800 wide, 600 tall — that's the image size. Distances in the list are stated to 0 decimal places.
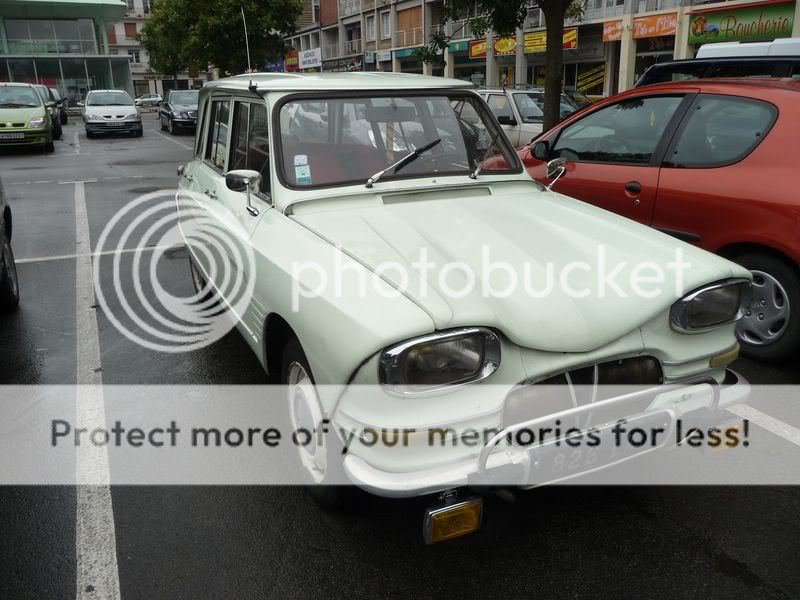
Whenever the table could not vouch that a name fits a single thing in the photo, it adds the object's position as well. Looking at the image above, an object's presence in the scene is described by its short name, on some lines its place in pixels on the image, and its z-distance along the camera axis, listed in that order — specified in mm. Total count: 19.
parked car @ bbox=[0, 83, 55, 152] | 17516
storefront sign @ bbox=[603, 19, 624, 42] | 26797
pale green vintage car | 2260
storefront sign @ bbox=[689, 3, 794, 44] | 21094
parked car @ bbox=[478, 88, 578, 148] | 12953
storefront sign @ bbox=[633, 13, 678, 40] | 24609
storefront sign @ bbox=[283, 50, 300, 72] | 49897
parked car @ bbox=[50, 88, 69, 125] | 28375
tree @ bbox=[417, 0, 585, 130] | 9969
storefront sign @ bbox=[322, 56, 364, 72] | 46562
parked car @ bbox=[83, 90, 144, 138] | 23344
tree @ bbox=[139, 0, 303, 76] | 30672
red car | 4059
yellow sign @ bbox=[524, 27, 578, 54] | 29406
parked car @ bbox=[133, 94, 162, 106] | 55484
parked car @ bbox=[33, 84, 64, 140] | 20398
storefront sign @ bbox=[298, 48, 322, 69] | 33403
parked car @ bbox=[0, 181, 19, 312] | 5401
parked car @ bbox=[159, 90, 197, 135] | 24797
